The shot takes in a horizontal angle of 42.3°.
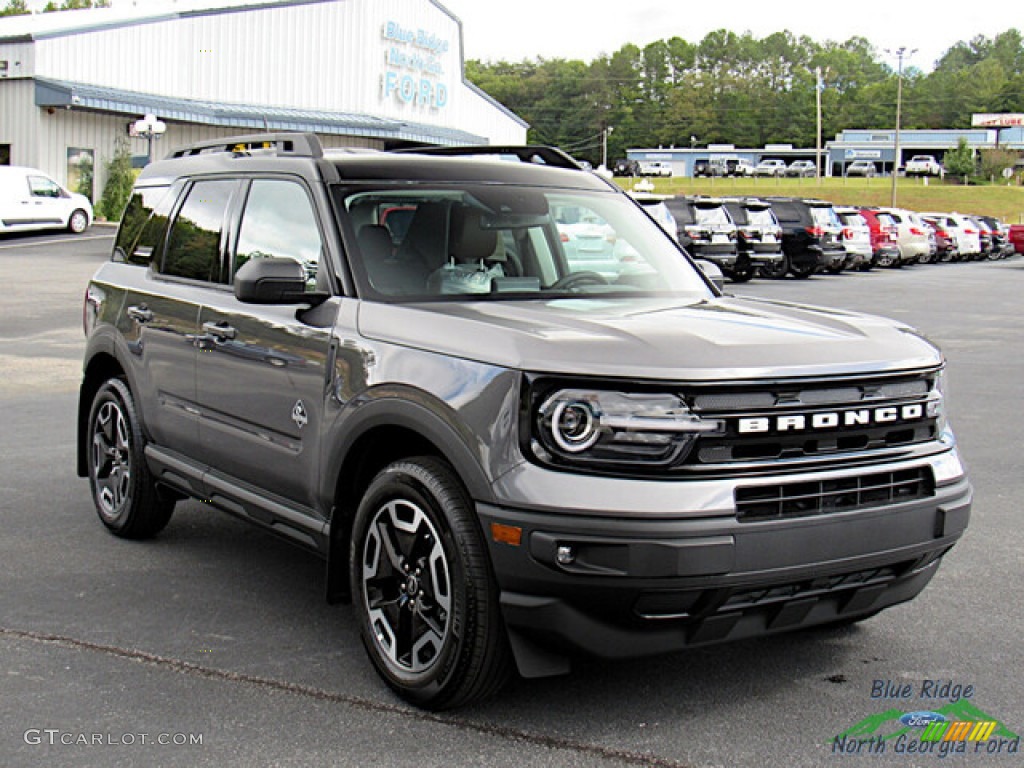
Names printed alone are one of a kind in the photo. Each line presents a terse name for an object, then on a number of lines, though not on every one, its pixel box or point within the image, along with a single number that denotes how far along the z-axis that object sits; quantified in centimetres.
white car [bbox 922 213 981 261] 4481
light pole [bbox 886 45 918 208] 7472
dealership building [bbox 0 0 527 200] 4075
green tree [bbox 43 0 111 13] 11831
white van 3438
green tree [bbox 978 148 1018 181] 11606
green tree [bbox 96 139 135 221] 4228
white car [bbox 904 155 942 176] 12381
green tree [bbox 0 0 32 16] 11238
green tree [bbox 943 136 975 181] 11775
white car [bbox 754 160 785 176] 12158
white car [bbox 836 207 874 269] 3356
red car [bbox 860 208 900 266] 3669
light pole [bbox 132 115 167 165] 3644
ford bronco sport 385
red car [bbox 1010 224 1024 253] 5051
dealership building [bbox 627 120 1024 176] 14000
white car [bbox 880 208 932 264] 3847
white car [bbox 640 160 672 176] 12200
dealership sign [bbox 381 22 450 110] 5291
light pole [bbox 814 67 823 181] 9194
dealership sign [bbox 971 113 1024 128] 15250
